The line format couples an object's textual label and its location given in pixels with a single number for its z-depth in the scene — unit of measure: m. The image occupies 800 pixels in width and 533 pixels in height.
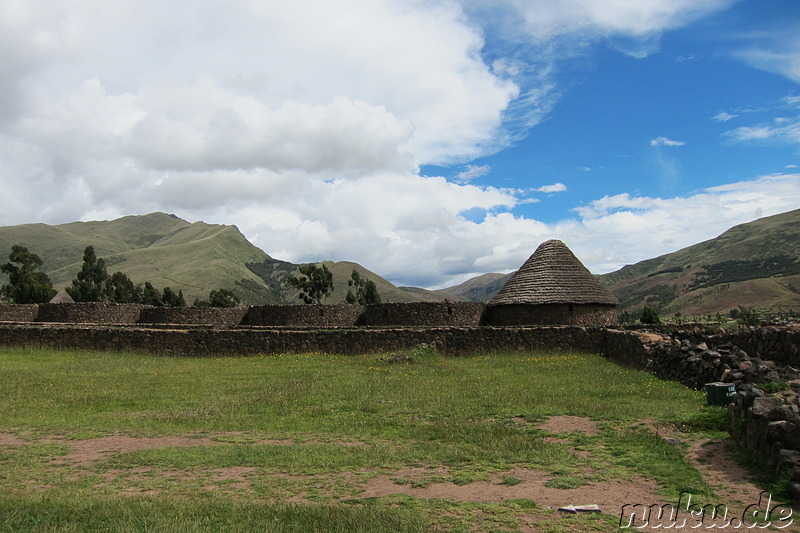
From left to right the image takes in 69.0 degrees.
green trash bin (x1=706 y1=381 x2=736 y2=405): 9.45
